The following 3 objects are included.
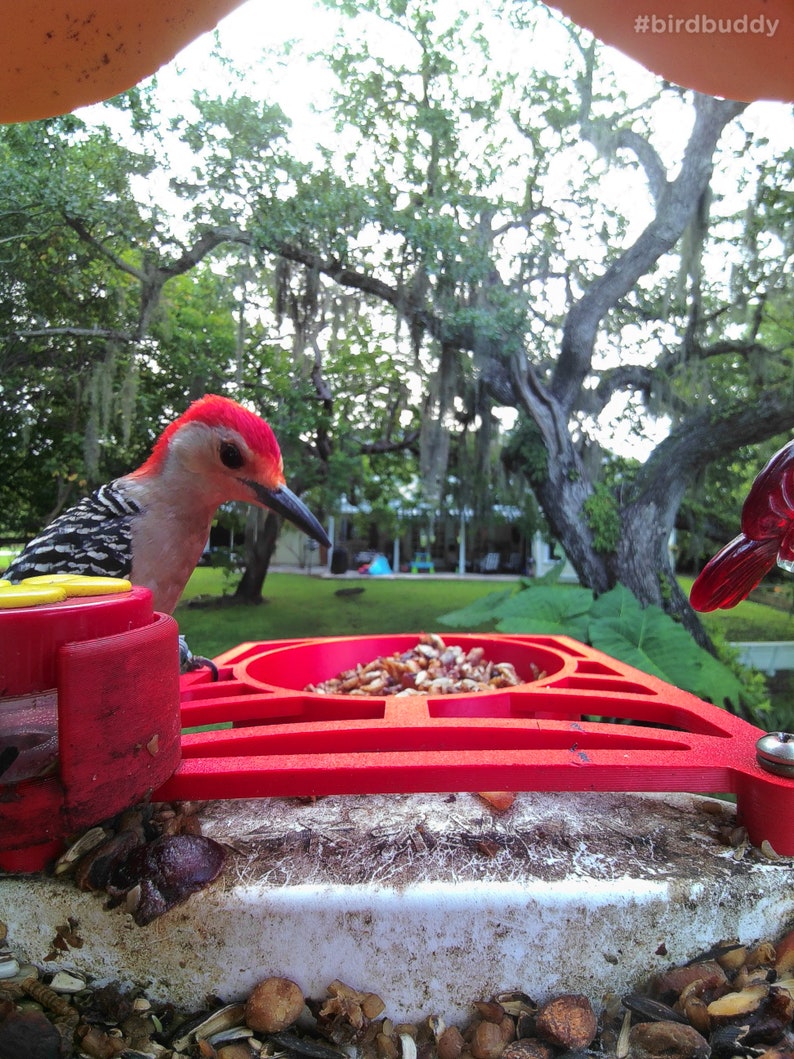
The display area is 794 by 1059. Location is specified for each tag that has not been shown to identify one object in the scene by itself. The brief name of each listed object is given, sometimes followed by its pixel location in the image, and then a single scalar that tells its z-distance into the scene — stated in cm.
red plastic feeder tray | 11
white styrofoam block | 10
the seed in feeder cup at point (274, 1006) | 9
